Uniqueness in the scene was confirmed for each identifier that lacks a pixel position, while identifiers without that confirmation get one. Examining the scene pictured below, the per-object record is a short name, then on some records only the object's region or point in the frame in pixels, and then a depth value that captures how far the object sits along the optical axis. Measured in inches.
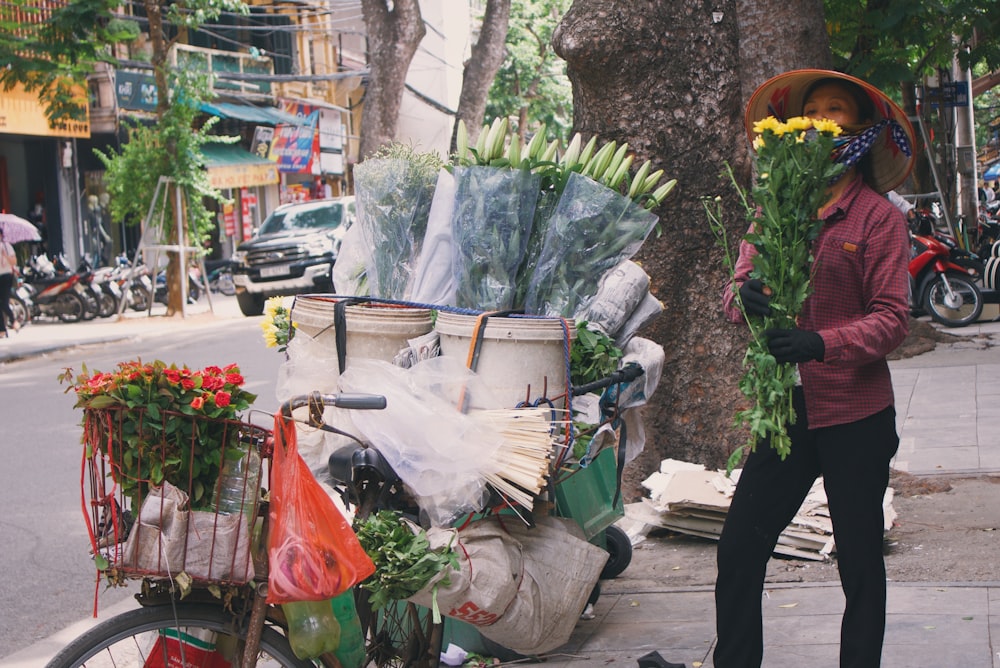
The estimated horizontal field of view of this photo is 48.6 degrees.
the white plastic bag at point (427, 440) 119.5
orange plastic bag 104.1
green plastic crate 150.9
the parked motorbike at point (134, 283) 765.3
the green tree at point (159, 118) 679.1
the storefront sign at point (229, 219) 1094.5
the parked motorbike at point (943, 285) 505.4
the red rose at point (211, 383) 104.6
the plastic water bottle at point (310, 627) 110.1
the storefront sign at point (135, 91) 894.4
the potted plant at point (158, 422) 101.5
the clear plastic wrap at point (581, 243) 140.8
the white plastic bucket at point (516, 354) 132.2
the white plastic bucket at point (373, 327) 137.3
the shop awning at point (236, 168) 1007.5
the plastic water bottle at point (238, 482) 107.4
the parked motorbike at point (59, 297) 749.9
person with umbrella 635.5
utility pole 779.4
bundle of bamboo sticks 121.8
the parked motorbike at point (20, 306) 704.4
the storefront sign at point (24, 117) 771.4
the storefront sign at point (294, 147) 1152.8
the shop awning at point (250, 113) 1000.4
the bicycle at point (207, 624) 106.9
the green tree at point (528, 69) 1301.7
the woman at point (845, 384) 115.6
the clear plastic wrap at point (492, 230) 141.1
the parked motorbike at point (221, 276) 994.1
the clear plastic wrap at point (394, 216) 152.9
